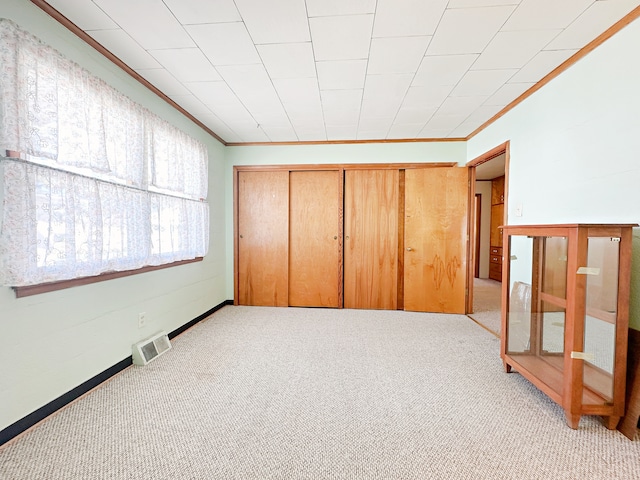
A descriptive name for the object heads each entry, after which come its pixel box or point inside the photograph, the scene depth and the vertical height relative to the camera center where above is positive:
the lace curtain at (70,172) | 1.31 +0.36
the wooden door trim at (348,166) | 3.66 +0.92
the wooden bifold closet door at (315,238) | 3.79 -0.12
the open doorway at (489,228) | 5.23 +0.09
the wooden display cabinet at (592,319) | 1.43 -0.49
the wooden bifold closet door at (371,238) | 3.71 -0.10
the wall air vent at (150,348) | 2.14 -1.04
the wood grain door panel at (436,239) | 3.55 -0.10
